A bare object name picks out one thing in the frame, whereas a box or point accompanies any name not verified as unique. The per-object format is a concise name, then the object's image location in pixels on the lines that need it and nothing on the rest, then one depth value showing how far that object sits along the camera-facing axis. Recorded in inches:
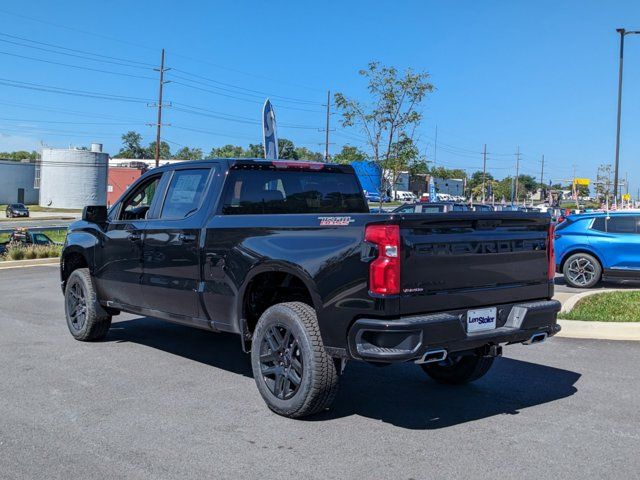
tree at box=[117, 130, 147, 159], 6318.9
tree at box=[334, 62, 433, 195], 784.9
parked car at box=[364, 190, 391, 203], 921.3
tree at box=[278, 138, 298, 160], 4264.3
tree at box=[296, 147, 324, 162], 3016.5
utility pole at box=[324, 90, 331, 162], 2165.2
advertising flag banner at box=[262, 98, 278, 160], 551.8
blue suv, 520.7
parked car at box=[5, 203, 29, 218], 2605.8
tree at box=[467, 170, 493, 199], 5363.7
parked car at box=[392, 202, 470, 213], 627.9
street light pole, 1211.2
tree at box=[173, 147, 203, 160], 5415.4
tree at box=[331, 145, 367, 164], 869.8
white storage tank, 3309.5
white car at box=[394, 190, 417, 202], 2375.9
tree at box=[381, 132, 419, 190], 813.9
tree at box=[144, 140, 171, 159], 5844.5
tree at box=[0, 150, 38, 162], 5797.2
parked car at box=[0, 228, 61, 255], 1135.8
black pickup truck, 182.7
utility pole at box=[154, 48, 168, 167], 2245.3
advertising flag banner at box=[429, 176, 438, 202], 1454.7
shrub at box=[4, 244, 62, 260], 719.1
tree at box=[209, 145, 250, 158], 4581.7
